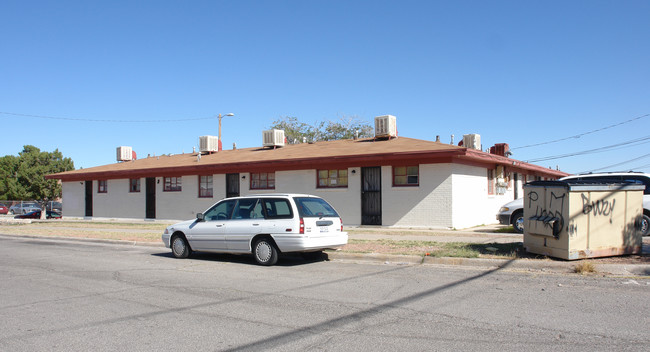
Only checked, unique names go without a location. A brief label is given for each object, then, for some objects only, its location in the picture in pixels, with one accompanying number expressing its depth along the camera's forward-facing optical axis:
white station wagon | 10.20
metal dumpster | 9.09
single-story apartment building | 18.70
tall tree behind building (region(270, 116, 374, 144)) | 55.81
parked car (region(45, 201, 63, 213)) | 52.72
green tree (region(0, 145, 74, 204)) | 59.50
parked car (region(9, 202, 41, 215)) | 49.56
